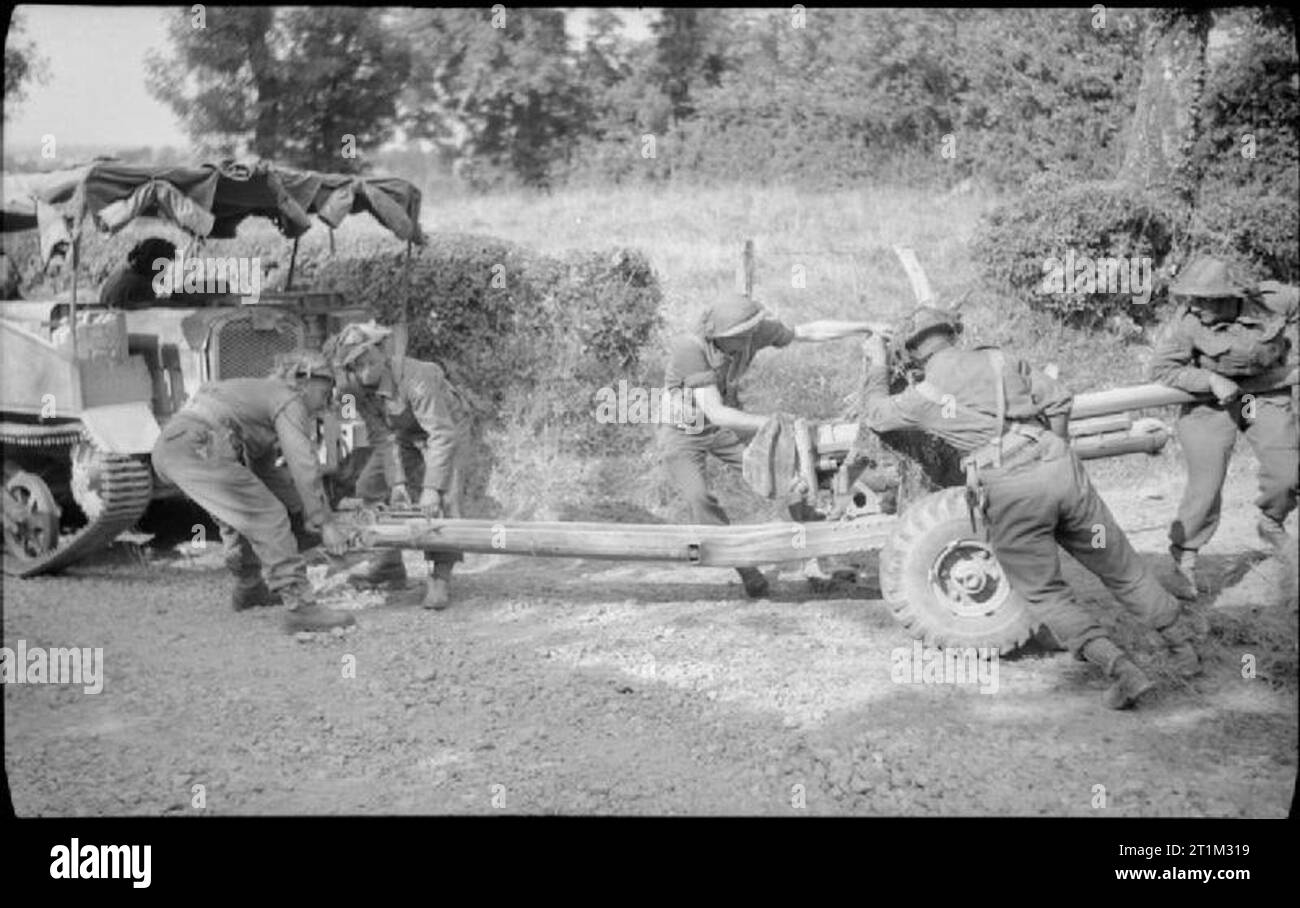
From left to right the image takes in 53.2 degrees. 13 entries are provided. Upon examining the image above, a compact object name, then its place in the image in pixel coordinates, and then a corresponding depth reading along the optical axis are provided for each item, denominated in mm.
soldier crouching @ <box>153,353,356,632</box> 7125
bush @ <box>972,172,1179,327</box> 10852
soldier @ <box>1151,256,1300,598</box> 6832
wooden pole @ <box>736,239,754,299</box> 8930
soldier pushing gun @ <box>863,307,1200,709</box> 5547
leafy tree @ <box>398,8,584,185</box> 21625
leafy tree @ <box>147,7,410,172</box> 23062
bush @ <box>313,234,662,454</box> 10336
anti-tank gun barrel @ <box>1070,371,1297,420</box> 6613
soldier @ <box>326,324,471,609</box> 7434
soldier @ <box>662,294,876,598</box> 7172
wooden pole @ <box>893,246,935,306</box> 6637
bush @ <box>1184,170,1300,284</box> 11055
